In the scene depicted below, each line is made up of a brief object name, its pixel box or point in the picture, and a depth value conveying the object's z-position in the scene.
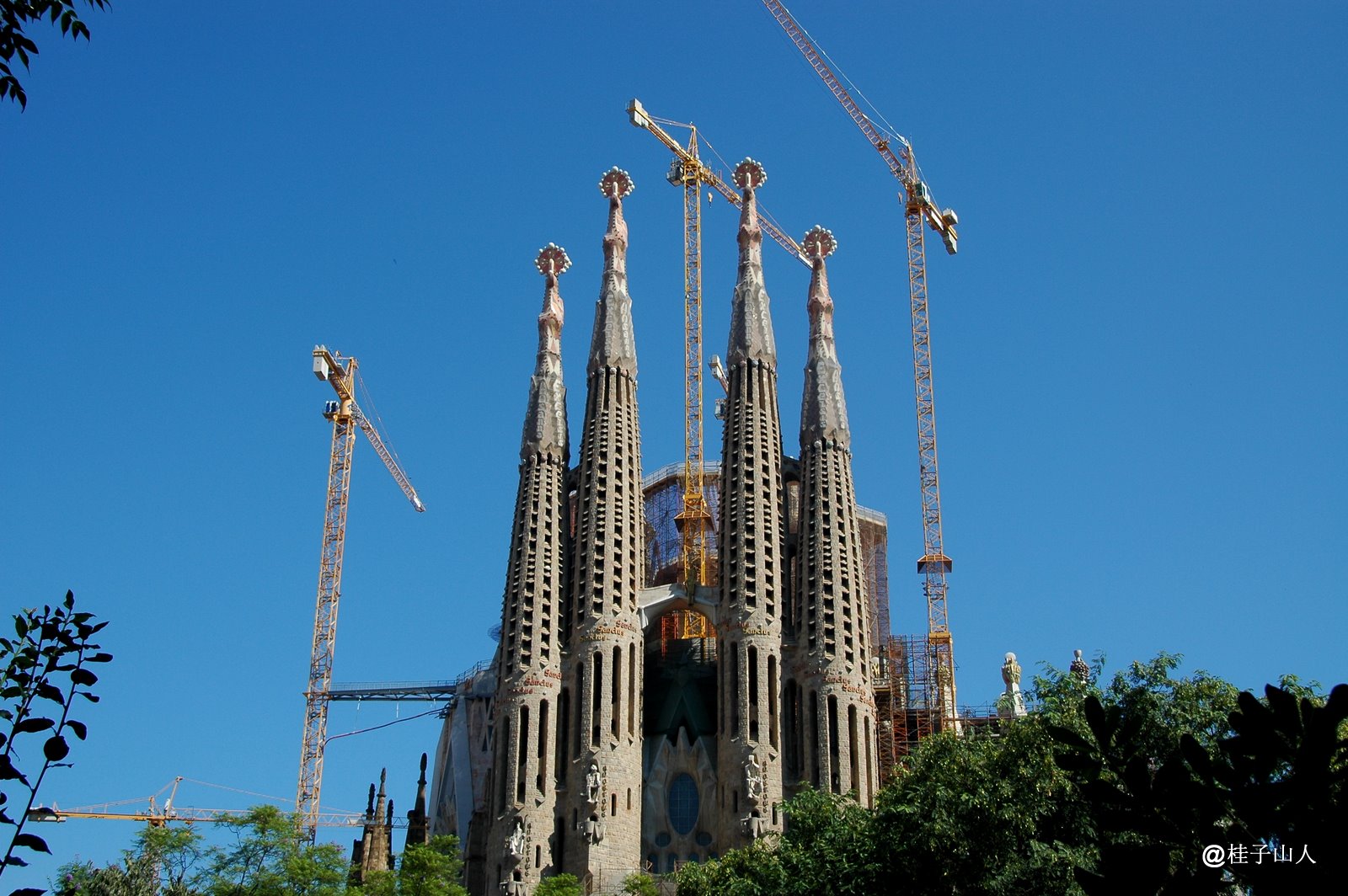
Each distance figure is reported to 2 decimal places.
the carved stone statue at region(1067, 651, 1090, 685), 44.45
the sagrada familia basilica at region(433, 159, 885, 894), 64.94
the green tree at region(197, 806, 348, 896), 54.56
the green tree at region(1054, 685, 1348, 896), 9.41
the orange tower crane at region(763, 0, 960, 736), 83.81
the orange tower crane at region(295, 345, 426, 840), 88.81
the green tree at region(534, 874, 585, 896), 58.53
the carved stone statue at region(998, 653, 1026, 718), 80.12
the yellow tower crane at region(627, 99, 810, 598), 82.75
